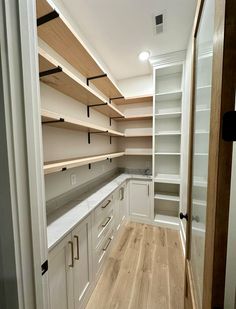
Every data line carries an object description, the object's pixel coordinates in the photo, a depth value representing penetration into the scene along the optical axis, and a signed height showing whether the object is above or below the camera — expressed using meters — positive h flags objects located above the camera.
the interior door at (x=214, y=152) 0.41 -0.03
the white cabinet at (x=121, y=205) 2.32 -1.02
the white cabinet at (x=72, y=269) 0.94 -0.93
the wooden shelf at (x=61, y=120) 1.00 +0.20
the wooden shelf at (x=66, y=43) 0.99 +0.87
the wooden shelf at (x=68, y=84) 1.00 +0.55
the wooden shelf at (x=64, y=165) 1.01 -0.16
